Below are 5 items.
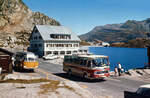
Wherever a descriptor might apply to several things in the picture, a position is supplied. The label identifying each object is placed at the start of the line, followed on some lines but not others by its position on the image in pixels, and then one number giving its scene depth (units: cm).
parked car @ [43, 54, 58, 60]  6138
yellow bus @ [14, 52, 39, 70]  3052
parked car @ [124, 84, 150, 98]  975
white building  6972
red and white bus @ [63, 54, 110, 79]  2188
